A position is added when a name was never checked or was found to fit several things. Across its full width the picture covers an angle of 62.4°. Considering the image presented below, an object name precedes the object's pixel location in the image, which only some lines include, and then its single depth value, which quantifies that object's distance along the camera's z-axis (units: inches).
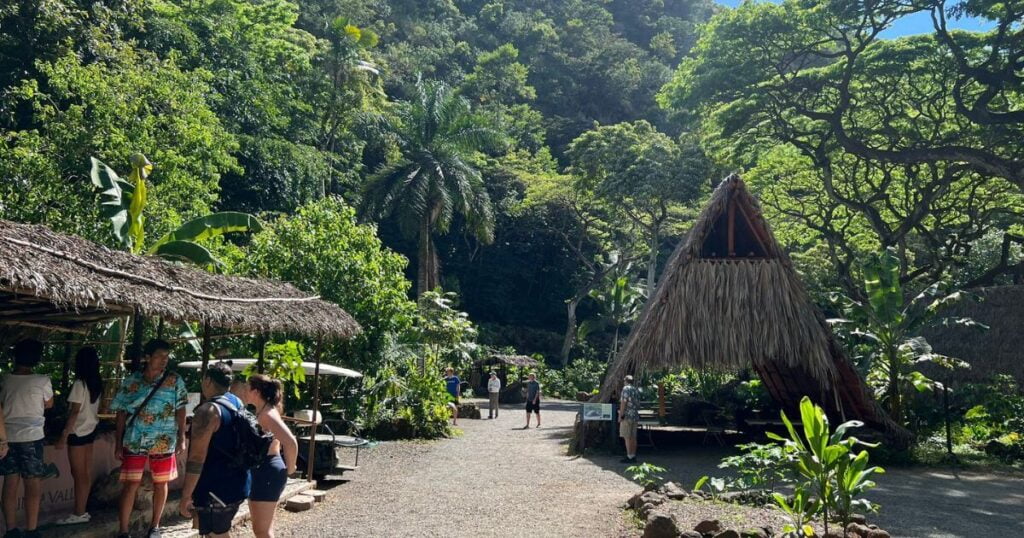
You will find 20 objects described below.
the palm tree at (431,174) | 1242.0
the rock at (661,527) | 296.2
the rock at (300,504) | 371.2
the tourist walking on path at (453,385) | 904.3
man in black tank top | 202.8
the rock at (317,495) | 397.3
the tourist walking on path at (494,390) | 944.9
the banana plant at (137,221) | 482.6
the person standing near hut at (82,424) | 273.4
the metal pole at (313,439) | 420.5
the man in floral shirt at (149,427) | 263.3
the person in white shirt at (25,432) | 249.0
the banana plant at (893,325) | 599.2
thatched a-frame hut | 559.5
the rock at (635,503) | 368.8
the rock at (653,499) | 359.4
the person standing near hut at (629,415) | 543.8
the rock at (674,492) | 373.6
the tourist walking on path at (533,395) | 821.9
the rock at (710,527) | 297.7
